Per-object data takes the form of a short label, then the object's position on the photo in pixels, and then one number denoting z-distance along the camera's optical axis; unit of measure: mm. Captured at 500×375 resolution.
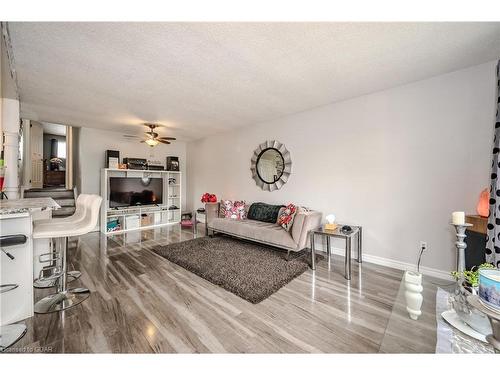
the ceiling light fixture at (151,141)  3960
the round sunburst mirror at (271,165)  3836
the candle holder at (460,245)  1563
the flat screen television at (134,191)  4660
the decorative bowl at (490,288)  934
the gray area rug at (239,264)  2180
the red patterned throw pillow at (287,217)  3197
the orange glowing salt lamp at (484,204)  1925
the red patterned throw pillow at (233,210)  4098
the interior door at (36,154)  5785
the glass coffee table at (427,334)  1001
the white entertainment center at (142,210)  4504
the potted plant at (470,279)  1154
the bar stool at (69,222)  2113
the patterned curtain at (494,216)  1742
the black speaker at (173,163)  5613
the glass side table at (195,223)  4536
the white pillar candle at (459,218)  1563
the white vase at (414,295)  1310
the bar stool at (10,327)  1409
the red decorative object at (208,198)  4508
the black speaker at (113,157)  4586
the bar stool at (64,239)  1753
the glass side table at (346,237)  2375
